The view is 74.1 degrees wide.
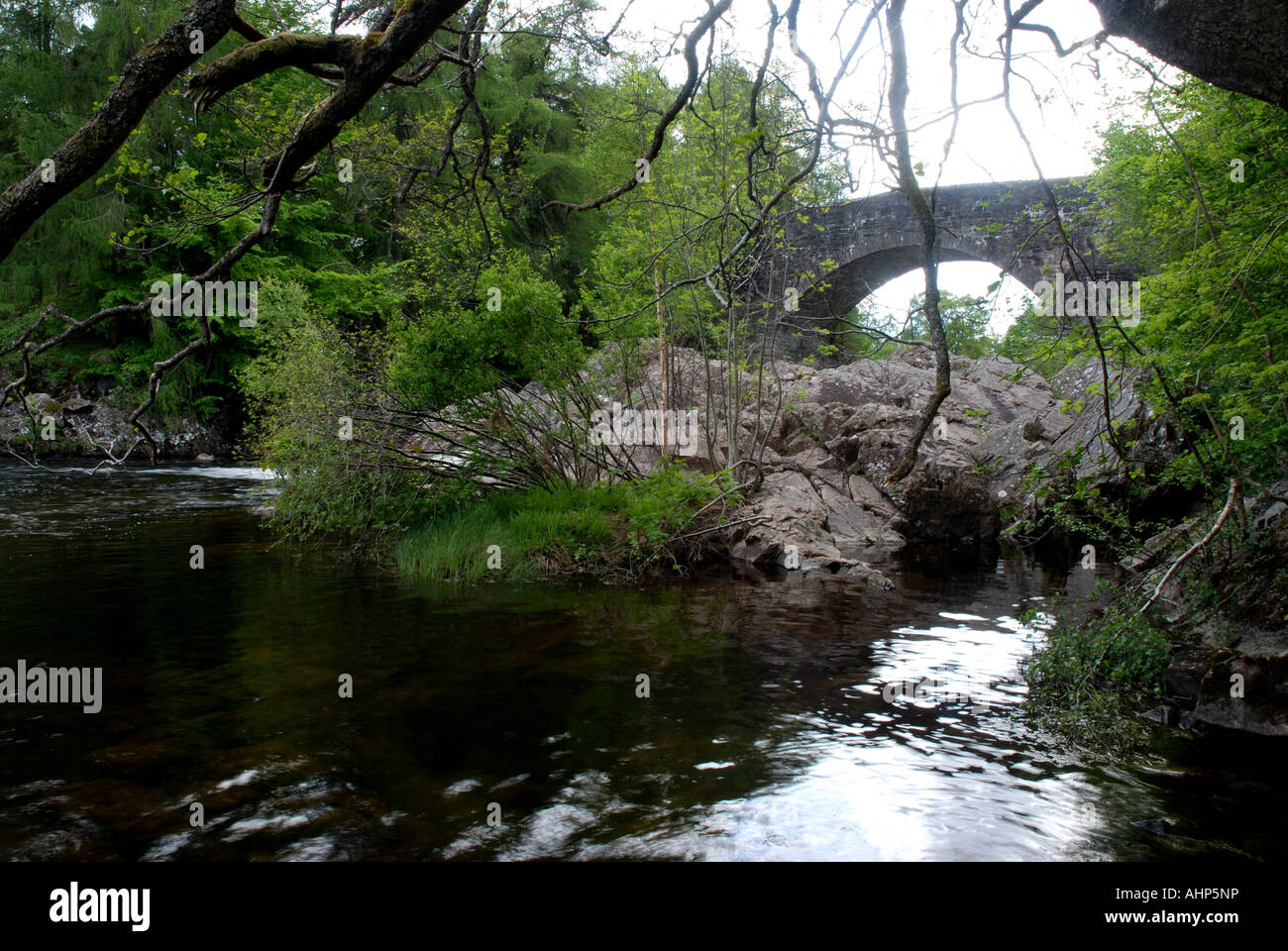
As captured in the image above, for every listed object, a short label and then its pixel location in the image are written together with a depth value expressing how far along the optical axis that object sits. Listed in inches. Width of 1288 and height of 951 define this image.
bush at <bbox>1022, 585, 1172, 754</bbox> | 250.2
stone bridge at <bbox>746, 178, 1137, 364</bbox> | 852.0
